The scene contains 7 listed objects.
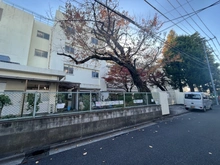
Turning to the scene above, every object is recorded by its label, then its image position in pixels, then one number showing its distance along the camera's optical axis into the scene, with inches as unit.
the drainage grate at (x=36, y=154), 130.0
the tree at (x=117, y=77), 610.6
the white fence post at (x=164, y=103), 349.1
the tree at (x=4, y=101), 149.3
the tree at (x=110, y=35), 298.7
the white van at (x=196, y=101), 432.5
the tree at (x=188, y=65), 677.9
